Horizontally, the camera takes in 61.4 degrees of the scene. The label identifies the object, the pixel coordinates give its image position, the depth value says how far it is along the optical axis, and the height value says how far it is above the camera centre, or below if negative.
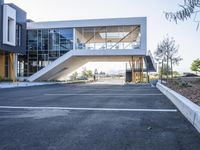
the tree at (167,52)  18.43 +2.53
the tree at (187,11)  3.48 +1.34
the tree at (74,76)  33.13 -0.27
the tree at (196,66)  40.86 +2.16
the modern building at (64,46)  21.72 +3.82
